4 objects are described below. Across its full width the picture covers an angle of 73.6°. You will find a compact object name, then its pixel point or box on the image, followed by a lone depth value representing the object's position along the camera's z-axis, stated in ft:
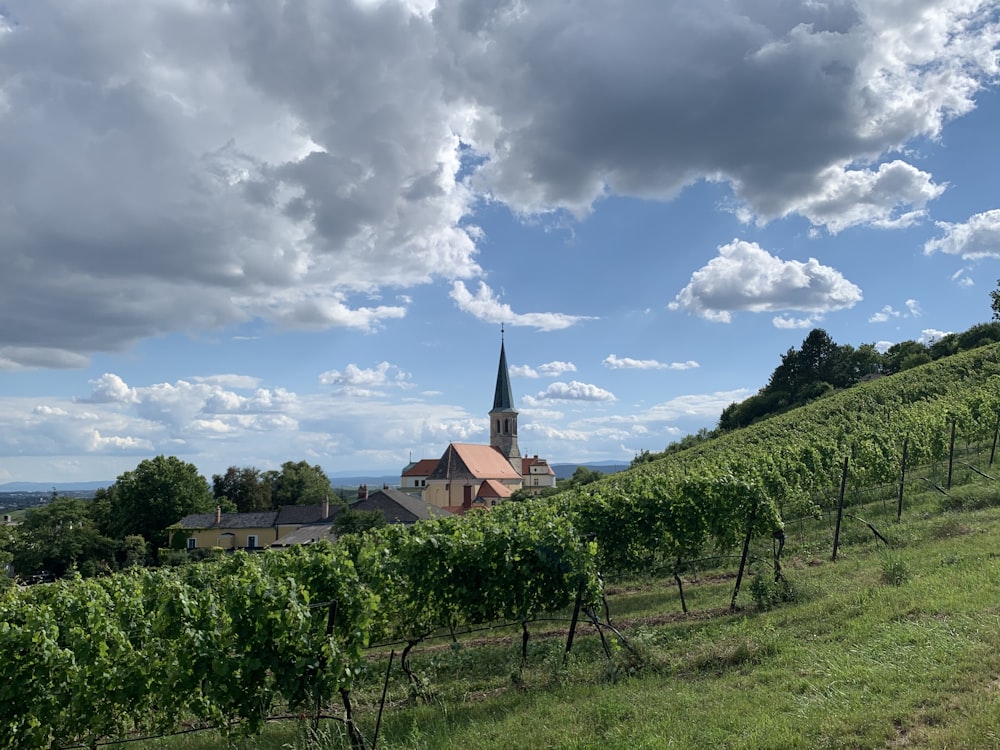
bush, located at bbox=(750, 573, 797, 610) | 31.17
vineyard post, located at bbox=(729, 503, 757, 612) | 32.74
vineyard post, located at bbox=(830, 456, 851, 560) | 40.29
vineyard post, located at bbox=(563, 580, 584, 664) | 25.86
